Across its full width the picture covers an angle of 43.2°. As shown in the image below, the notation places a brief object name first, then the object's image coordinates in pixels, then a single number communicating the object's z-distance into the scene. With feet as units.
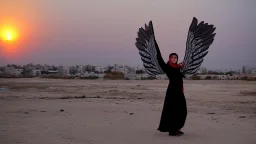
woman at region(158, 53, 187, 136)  25.20
